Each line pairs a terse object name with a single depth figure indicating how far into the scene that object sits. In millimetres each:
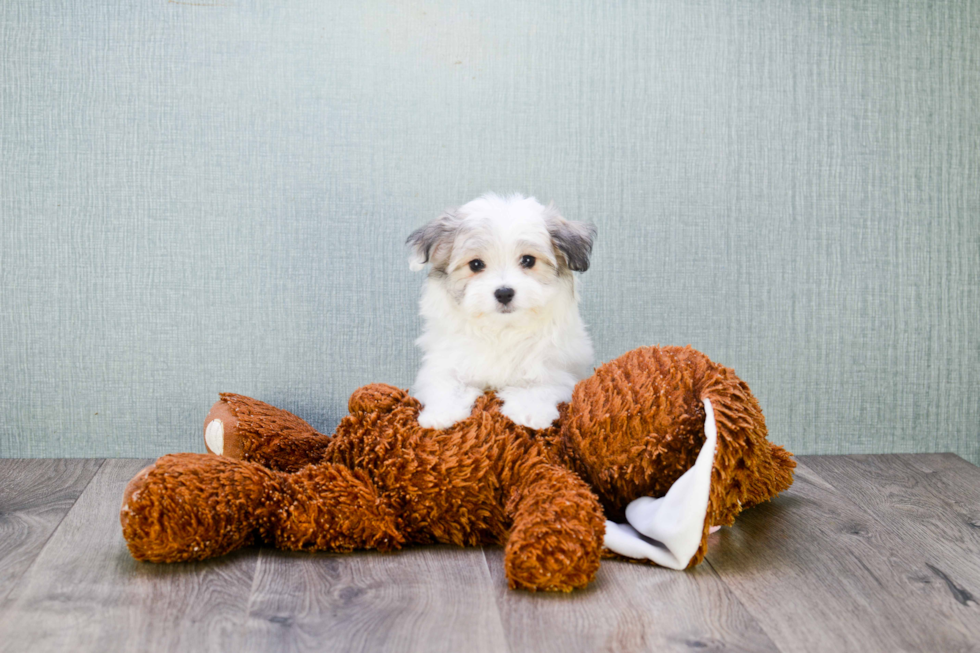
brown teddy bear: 1338
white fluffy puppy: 1522
